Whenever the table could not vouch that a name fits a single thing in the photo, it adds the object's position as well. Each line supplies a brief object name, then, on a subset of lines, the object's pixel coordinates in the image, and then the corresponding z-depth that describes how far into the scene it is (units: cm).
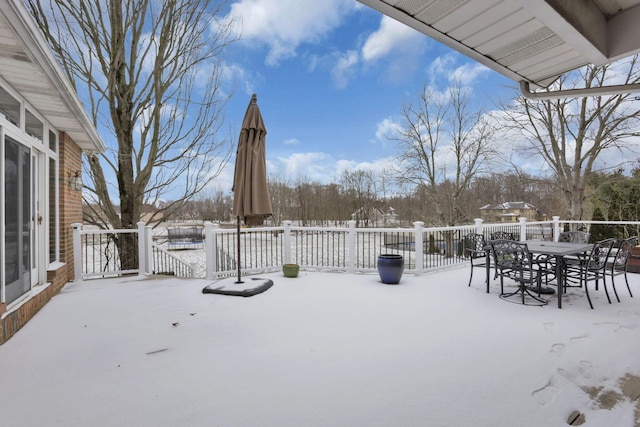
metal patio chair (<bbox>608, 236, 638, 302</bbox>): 429
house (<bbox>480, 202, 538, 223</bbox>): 2265
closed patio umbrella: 490
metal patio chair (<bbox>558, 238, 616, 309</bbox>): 408
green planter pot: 582
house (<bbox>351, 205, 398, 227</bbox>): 2895
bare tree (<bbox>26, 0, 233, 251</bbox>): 725
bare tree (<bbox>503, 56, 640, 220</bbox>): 1163
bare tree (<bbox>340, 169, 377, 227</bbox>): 2953
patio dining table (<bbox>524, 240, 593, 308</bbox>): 398
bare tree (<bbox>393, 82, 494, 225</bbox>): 1781
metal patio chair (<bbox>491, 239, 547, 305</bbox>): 416
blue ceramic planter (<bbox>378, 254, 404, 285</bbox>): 532
